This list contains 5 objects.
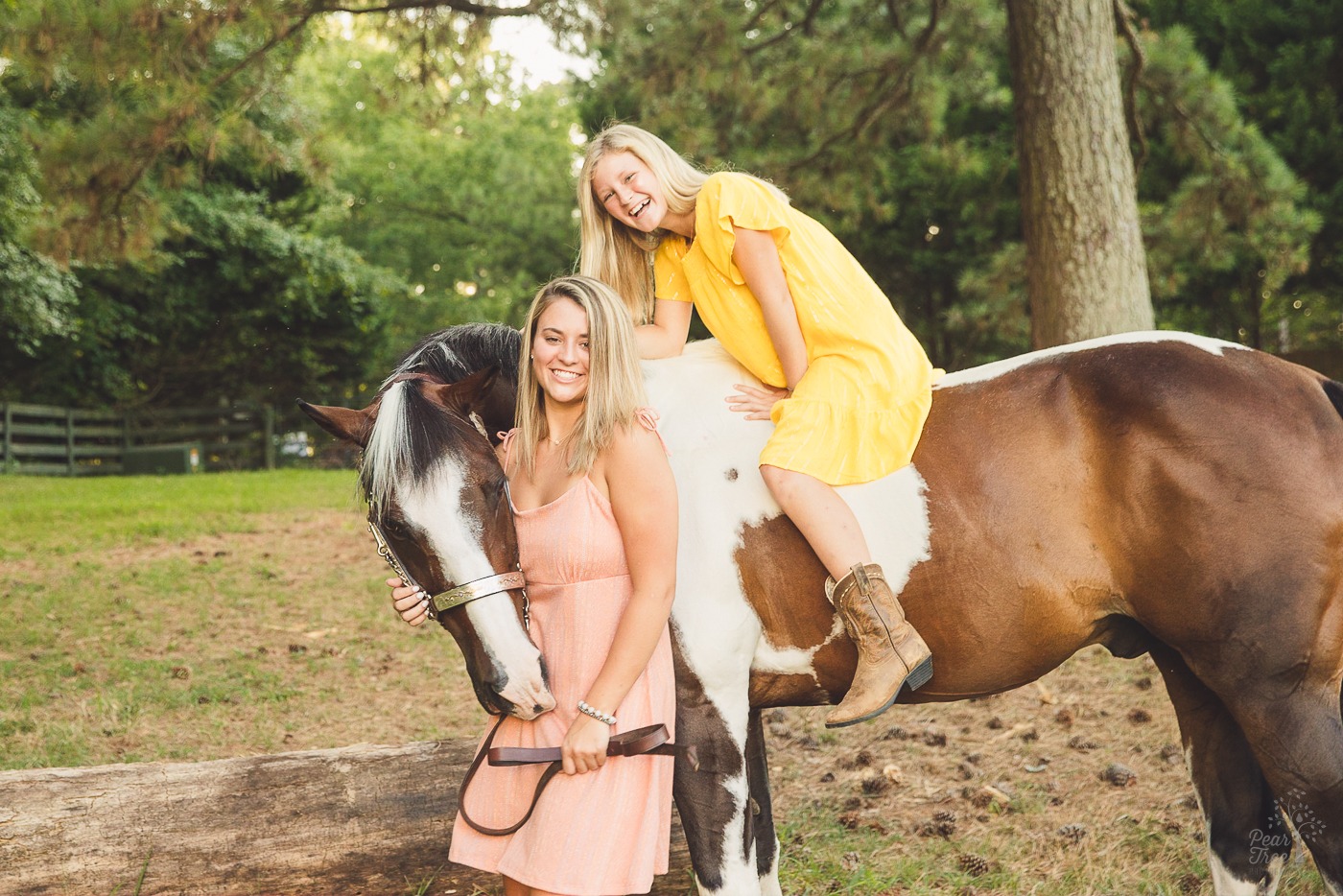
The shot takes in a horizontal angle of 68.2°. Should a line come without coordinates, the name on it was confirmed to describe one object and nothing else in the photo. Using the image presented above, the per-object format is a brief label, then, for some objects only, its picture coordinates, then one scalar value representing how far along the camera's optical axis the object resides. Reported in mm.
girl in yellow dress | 2320
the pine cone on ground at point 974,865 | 3234
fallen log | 2807
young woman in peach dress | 2037
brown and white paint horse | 2182
